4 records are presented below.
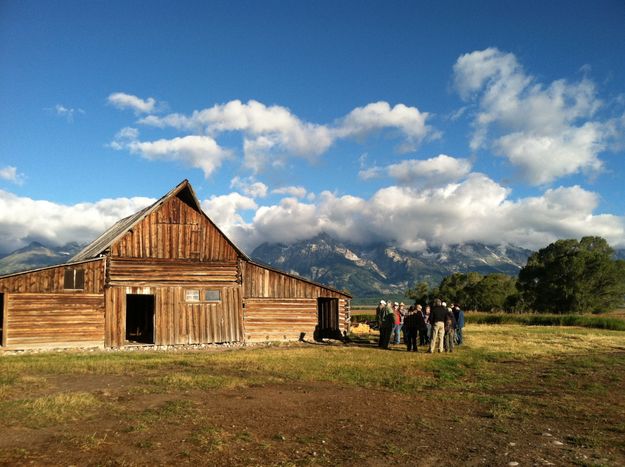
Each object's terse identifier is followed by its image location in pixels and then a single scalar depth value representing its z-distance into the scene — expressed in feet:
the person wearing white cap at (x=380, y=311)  86.08
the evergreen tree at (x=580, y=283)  214.69
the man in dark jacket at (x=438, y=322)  67.62
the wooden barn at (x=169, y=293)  72.74
